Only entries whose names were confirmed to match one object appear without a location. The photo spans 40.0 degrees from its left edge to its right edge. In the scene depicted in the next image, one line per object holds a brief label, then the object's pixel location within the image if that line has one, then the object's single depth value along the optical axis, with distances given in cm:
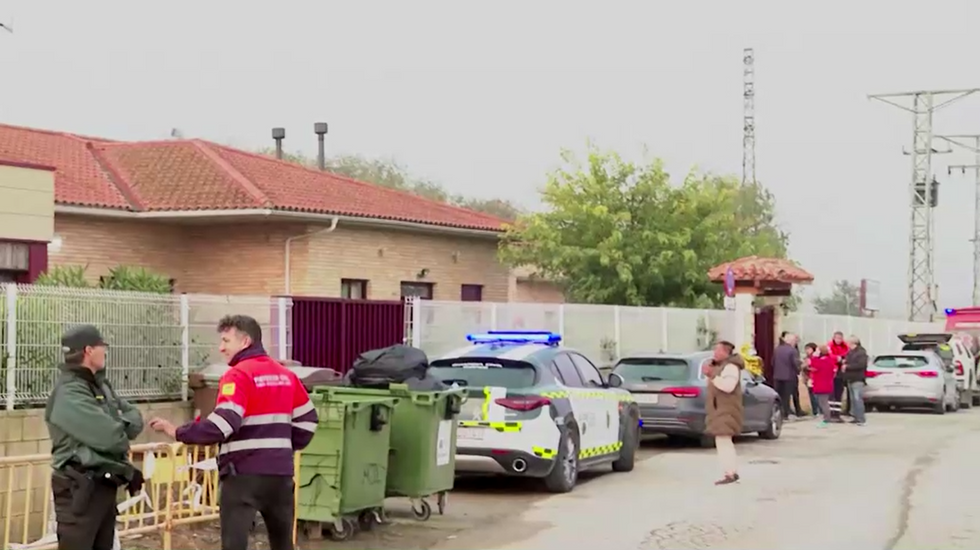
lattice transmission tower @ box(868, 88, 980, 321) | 4375
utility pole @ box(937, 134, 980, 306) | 5795
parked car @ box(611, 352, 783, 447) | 1894
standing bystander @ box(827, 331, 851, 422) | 2723
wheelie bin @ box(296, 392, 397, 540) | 1054
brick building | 2362
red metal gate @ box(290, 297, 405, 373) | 1653
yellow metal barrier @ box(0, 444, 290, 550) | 961
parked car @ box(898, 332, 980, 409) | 3175
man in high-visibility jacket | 738
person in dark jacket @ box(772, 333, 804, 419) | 2598
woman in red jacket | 2595
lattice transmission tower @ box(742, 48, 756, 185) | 5541
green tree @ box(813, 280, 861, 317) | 10558
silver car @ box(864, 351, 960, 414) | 2930
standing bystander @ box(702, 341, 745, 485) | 1490
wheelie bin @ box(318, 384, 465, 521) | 1152
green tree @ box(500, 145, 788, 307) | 3052
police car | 1352
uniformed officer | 715
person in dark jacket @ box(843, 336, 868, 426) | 2547
